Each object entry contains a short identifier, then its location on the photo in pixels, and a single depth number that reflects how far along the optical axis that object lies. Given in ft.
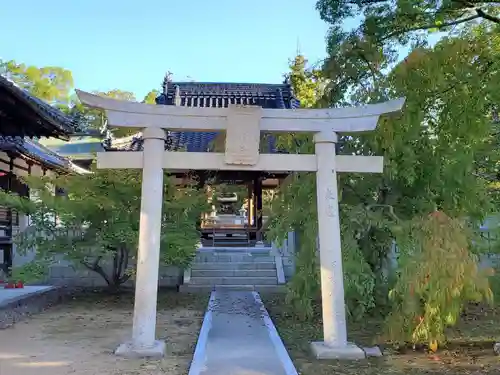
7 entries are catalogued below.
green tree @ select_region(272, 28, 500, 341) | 24.11
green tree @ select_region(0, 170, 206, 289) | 33.04
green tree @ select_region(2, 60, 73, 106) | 117.29
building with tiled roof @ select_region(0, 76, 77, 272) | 27.00
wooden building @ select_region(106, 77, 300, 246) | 57.16
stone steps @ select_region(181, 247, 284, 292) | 41.55
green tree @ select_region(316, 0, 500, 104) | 25.86
